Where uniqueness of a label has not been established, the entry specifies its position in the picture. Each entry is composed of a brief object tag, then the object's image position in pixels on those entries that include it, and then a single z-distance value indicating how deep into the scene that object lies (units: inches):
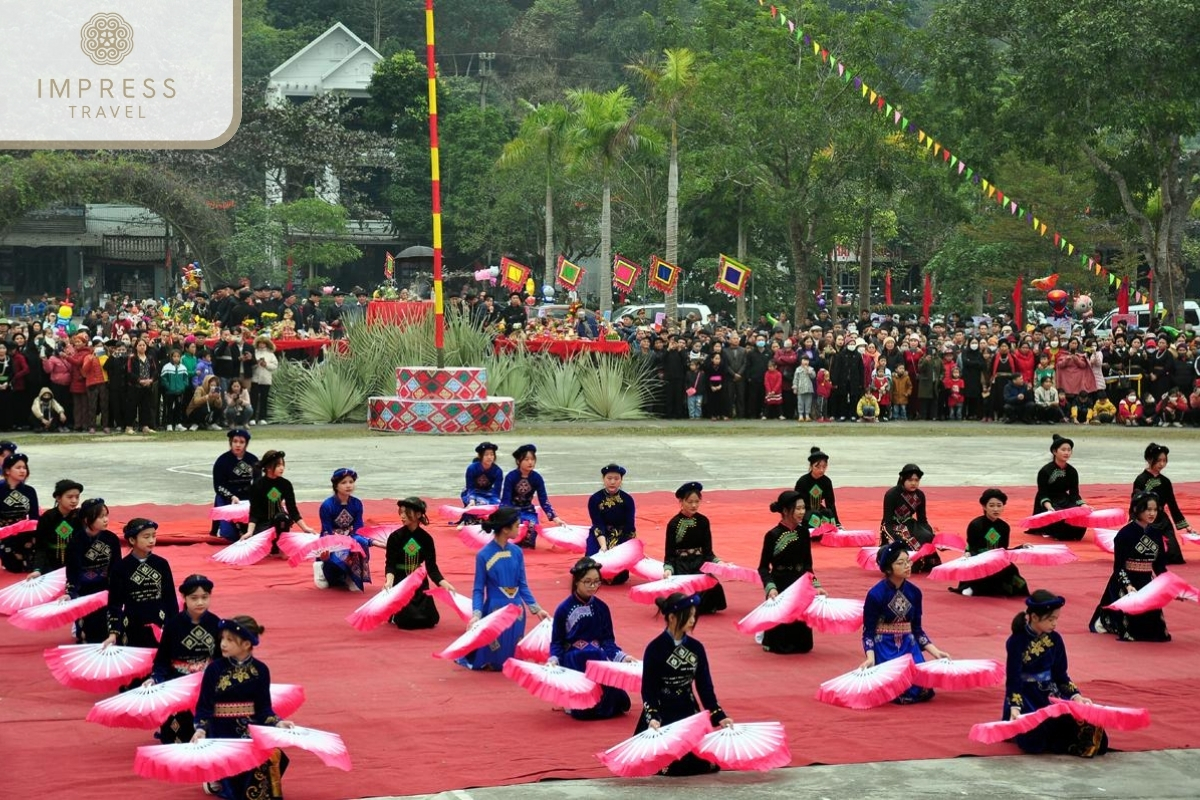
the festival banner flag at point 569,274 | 1489.9
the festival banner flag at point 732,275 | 1407.5
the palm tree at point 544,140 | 1957.4
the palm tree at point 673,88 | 1592.0
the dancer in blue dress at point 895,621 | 402.9
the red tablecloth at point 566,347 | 1175.3
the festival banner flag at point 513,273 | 1567.4
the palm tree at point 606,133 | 1686.8
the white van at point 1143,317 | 1678.2
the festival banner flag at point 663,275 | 1445.6
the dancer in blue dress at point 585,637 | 390.6
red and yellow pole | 944.9
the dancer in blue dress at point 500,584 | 436.8
